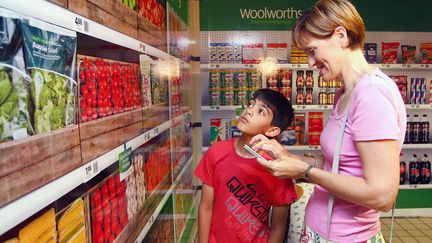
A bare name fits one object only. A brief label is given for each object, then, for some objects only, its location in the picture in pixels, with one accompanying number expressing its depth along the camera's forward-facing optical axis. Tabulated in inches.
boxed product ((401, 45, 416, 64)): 187.9
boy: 73.2
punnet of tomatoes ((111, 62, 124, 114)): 54.9
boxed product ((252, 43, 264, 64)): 182.0
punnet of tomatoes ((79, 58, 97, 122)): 42.7
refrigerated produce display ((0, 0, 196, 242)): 27.2
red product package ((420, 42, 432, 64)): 189.0
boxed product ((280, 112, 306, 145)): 184.4
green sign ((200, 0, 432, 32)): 185.9
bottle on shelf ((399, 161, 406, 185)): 194.7
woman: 45.8
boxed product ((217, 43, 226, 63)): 180.2
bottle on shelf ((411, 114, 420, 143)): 190.5
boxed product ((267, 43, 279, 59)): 182.2
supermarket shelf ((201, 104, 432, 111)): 175.8
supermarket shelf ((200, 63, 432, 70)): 173.3
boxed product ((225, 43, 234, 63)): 180.7
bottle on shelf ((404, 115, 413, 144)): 190.4
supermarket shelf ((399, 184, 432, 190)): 191.3
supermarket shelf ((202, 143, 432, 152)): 181.8
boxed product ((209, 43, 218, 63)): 179.8
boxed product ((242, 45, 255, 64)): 182.2
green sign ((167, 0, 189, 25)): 111.1
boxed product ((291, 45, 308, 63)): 179.6
